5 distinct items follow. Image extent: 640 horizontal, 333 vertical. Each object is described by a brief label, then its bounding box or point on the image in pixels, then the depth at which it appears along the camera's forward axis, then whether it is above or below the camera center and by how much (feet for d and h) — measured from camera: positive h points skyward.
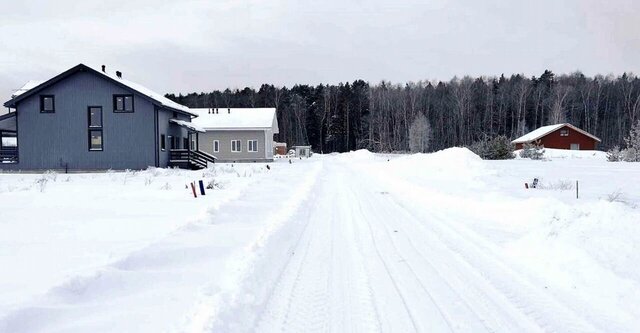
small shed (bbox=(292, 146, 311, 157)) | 234.38 +1.01
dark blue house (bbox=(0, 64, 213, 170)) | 98.02 +7.00
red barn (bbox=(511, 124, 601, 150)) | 196.85 +6.64
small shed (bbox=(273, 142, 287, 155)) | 239.50 +2.24
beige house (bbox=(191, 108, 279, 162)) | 156.87 +4.93
